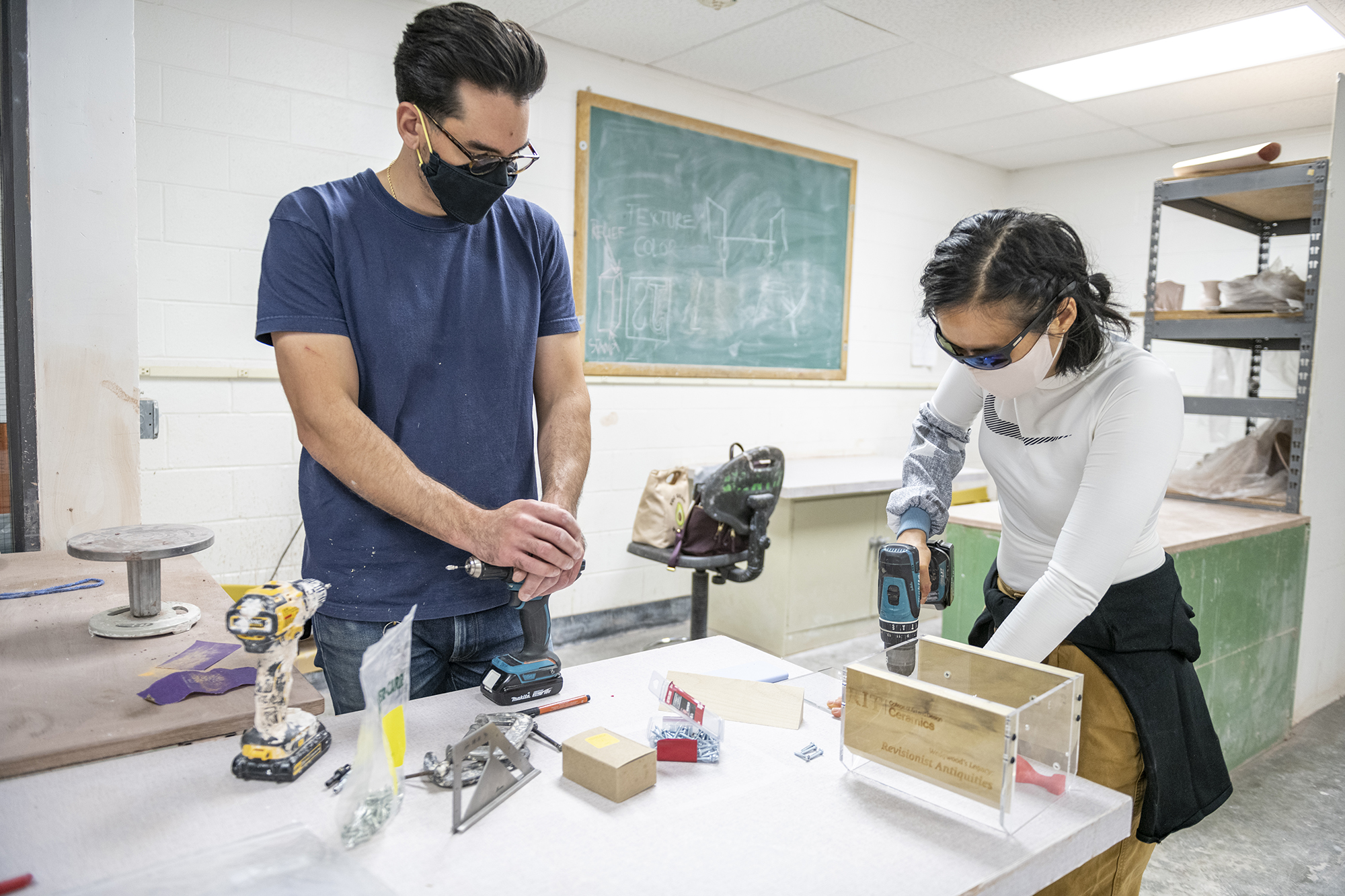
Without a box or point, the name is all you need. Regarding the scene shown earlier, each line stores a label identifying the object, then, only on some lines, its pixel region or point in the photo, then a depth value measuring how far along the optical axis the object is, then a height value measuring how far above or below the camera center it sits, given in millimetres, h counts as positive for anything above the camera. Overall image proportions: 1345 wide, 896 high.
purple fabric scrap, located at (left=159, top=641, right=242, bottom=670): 1156 -412
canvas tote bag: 2865 -452
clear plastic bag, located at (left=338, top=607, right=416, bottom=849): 789 -377
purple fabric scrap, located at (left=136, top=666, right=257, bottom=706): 1047 -413
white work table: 750 -445
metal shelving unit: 2547 +460
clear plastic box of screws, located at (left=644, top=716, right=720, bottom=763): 975 -424
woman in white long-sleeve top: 1145 -150
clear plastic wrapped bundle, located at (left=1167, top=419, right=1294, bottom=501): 2803 -243
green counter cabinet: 2367 -656
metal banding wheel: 1262 -331
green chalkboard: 3594 +624
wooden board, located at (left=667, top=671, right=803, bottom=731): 1121 -436
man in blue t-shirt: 1131 +6
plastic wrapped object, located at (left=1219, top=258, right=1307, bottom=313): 2621 +346
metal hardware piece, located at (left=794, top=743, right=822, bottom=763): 1009 -446
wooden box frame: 859 -371
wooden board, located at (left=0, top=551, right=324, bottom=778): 929 -419
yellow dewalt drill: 866 -328
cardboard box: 881 -414
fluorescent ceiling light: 3146 +1396
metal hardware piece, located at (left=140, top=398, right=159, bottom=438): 2549 -175
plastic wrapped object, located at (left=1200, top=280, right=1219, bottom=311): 2760 +340
